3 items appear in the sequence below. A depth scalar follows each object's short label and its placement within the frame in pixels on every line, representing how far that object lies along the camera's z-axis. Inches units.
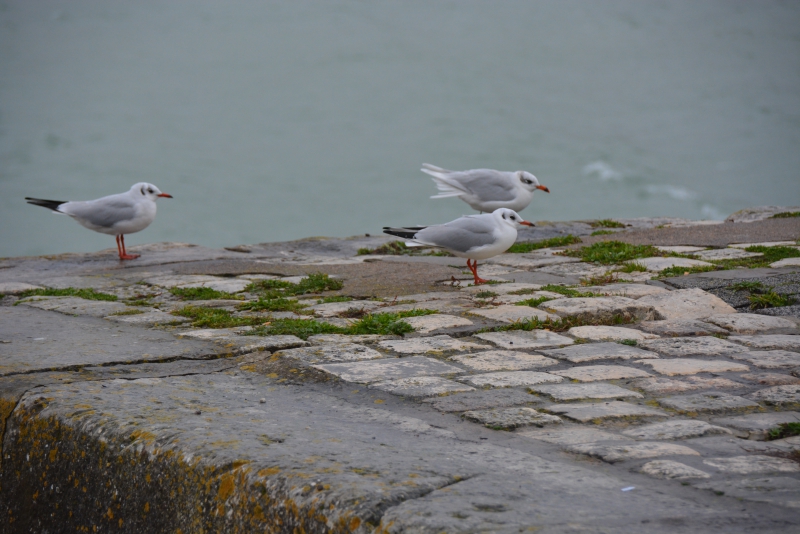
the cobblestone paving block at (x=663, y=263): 447.5
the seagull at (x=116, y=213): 570.6
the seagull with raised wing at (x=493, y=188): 591.2
